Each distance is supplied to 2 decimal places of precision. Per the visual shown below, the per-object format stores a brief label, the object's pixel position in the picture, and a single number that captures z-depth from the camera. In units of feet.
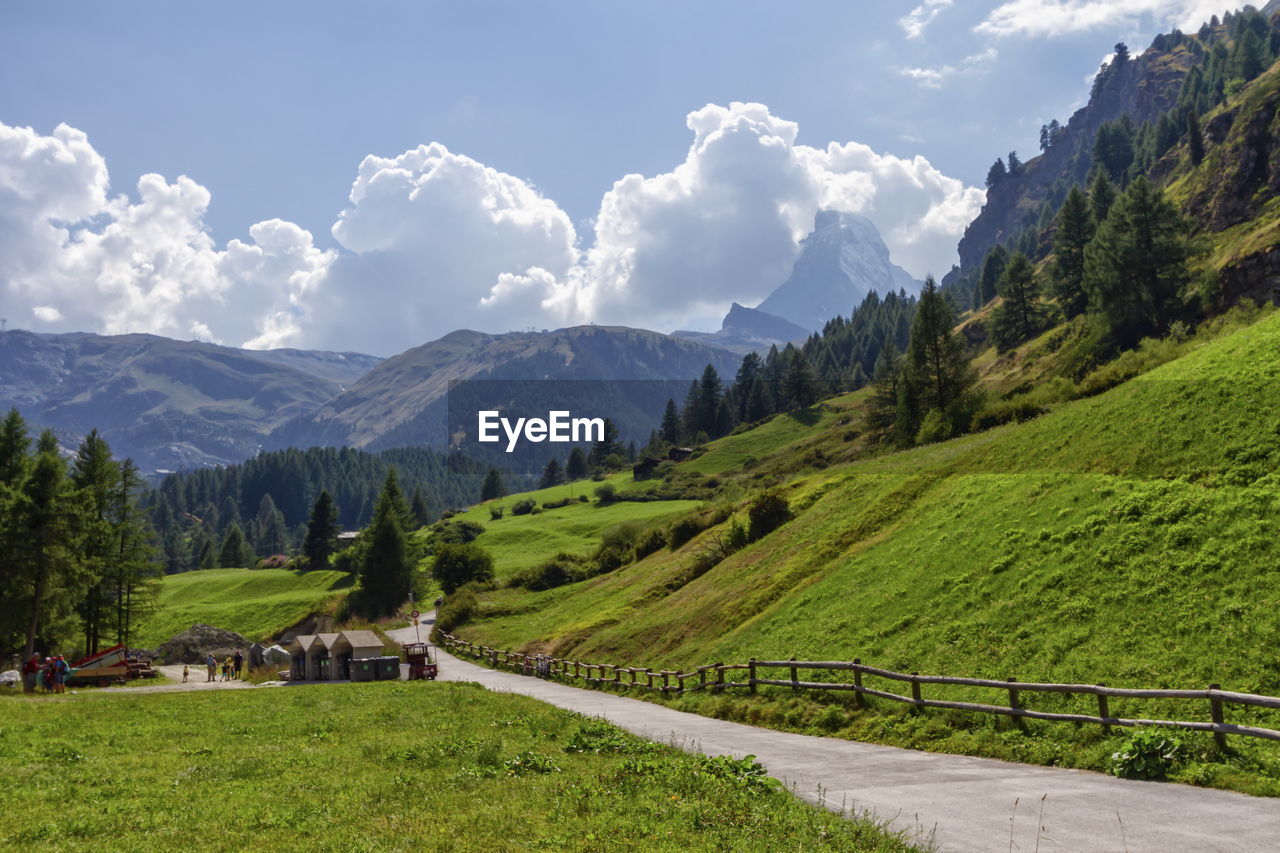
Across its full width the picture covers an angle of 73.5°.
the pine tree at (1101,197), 416.26
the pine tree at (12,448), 182.80
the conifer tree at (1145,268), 290.15
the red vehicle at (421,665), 168.35
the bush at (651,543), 252.42
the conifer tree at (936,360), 259.80
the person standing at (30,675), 137.46
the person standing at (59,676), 139.33
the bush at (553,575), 289.33
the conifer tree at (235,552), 569.43
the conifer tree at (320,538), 442.50
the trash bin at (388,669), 175.11
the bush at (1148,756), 48.29
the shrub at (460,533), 439.22
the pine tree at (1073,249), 400.47
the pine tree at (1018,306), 445.78
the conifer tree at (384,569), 312.91
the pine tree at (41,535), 151.43
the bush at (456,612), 260.01
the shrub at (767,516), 173.17
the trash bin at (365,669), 173.68
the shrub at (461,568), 313.94
